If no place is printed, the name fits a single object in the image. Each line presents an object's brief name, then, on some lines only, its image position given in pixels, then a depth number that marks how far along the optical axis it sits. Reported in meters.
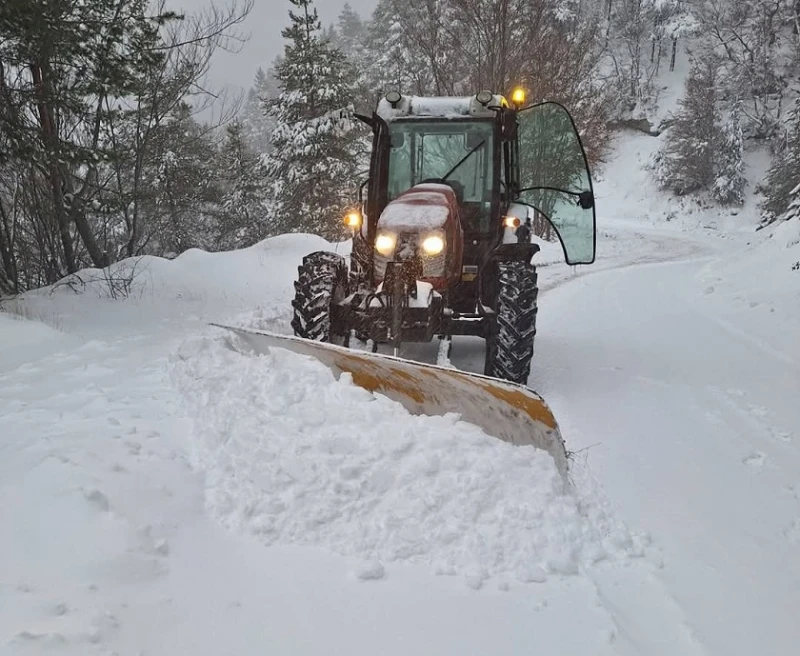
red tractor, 4.59
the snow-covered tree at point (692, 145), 30.80
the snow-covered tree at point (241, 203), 22.42
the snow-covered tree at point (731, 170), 29.72
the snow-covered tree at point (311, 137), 18.77
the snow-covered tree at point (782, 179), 19.67
